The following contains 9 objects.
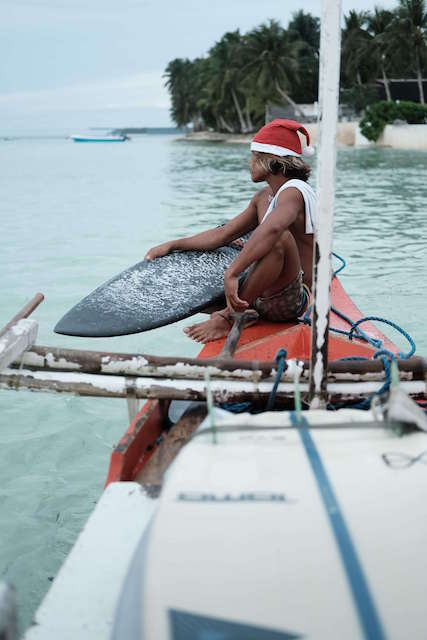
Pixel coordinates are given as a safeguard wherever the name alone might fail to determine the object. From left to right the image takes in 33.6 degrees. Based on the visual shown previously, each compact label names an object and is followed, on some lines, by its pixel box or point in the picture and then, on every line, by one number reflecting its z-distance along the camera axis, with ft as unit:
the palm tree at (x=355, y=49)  134.00
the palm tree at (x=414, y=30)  124.88
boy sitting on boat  10.69
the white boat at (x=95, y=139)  264.93
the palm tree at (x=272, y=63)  146.10
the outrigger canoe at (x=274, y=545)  4.15
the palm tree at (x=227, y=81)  164.04
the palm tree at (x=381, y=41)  128.26
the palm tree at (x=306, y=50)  150.92
